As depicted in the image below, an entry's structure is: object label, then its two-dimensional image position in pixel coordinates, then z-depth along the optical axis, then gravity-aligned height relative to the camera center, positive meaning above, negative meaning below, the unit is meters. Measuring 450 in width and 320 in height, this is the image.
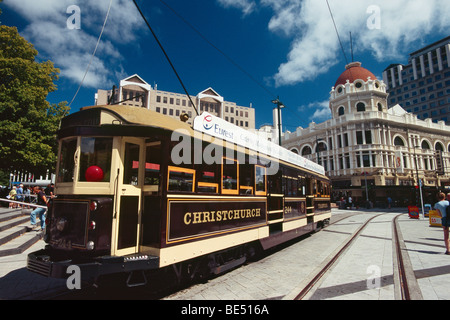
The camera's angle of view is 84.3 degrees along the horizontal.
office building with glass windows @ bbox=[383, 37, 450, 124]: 68.62 +33.42
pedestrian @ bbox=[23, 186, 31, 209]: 17.87 -0.18
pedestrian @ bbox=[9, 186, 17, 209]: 14.98 +0.07
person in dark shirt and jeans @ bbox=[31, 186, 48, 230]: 8.73 -0.45
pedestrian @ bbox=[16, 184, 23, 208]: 15.41 +0.13
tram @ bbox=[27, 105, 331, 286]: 3.62 -0.02
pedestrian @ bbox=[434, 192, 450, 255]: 6.95 -0.59
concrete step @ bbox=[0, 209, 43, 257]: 6.80 -1.26
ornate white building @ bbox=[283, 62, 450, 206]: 36.53 +7.94
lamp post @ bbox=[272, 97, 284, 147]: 20.17 +7.53
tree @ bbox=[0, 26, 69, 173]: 14.48 +5.14
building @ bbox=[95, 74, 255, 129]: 51.97 +21.97
